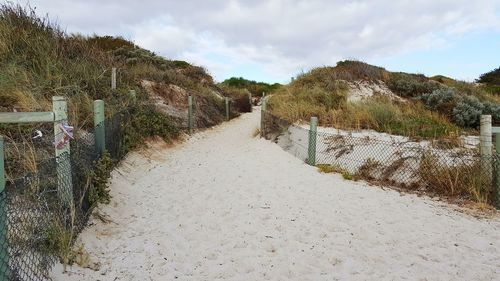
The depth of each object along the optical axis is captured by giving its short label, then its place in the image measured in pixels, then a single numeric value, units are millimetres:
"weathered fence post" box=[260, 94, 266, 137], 13506
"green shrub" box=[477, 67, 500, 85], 27116
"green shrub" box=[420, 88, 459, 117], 13609
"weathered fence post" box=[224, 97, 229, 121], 20297
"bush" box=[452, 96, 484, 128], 12422
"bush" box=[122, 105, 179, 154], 9156
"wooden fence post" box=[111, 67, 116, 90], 10864
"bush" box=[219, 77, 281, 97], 41500
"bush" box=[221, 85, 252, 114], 25408
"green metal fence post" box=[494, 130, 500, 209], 6229
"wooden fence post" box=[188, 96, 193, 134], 14197
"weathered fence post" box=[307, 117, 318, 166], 9219
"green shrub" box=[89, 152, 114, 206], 5281
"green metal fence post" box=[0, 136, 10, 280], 2844
